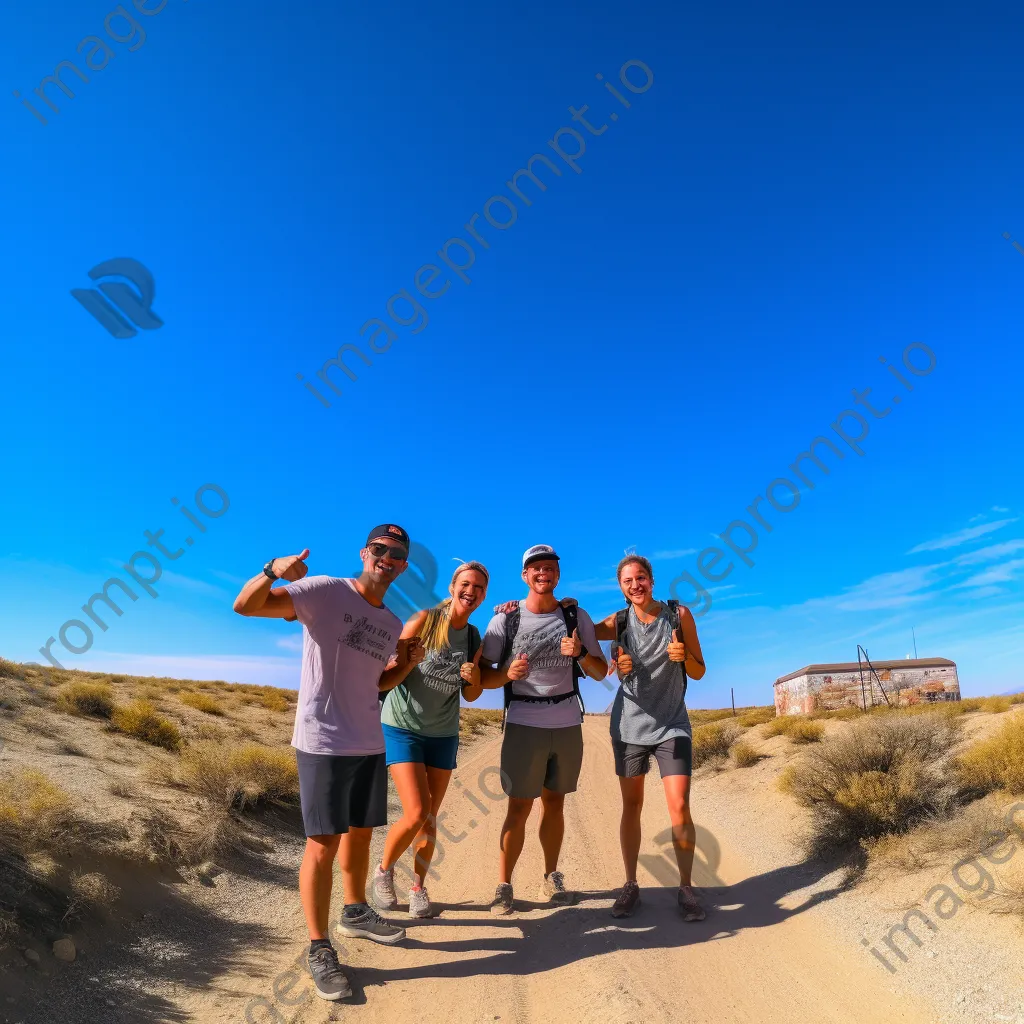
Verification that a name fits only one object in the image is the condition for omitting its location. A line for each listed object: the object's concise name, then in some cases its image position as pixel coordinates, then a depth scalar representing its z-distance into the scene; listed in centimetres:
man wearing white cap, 463
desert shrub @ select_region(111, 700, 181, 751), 1048
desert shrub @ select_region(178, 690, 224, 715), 1573
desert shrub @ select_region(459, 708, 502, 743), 2299
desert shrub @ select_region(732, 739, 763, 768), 1198
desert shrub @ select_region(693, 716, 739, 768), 1287
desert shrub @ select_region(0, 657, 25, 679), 1355
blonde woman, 459
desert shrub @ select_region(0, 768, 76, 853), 438
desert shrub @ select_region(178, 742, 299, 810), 711
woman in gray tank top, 459
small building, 2439
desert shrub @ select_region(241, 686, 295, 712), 1981
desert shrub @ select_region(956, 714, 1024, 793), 620
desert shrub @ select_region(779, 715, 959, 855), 582
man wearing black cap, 345
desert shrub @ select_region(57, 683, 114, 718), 1134
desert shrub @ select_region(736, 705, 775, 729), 1944
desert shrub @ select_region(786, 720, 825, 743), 1260
